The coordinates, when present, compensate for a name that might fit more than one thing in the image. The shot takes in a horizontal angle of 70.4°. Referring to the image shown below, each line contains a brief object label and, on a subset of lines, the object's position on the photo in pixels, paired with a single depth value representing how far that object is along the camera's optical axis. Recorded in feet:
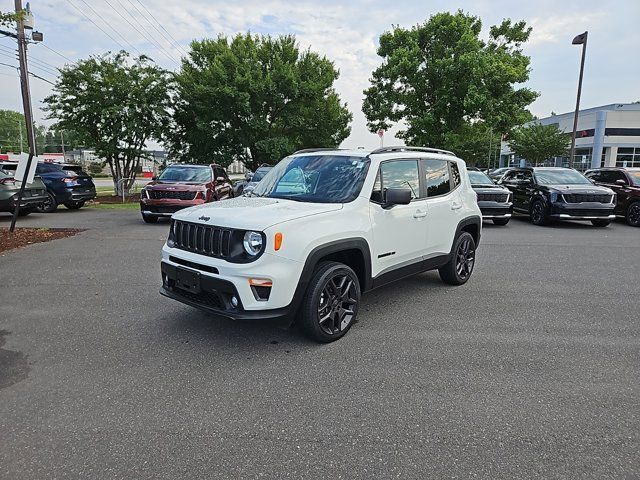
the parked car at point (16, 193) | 39.81
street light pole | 61.46
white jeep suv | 12.47
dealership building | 186.09
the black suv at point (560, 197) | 41.65
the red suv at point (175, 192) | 40.50
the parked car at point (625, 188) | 44.63
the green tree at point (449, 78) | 70.49
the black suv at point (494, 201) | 42.27
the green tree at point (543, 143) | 159.89
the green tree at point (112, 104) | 63.46
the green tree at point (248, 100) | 79.87
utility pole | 55.05
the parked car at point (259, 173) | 52.75
